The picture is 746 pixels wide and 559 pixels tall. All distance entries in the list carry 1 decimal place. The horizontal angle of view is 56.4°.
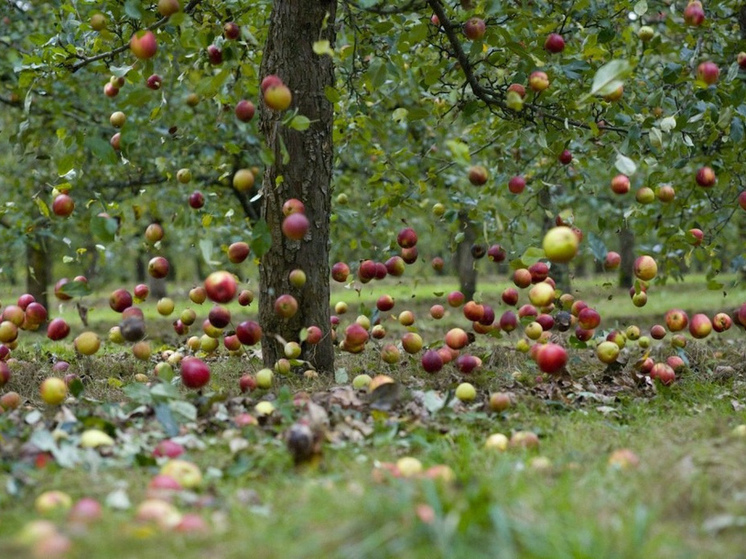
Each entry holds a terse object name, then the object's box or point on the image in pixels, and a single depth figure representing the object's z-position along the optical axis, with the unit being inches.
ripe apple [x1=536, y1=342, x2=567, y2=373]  145.3
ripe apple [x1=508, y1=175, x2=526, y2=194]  171.2
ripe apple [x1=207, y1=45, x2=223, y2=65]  157.0
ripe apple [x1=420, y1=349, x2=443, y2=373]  164.2
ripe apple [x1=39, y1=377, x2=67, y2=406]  132.1
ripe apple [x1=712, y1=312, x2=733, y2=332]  190.5
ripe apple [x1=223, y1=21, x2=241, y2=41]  156.6
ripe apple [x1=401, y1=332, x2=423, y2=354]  177.9
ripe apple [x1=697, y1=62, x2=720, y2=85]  161.8
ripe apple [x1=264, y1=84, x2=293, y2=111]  134.9
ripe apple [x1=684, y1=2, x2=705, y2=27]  164.1
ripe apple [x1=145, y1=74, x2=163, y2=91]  169.5
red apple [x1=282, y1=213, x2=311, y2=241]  136.4
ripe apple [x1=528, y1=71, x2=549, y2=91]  163.2
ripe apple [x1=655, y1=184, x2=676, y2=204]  186.4
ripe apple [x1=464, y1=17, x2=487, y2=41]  160.4
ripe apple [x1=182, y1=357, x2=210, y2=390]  145.0
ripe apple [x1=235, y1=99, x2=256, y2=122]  137.2
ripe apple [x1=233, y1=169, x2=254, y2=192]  140.2
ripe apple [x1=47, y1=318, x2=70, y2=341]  150.9
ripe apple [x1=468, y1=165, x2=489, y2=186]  141.1
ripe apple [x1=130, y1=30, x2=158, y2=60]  138.3
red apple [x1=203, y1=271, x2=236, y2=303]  135.3
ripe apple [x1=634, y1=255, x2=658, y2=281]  173.8
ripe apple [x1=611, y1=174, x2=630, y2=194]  169.2
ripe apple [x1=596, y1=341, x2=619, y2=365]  173.8
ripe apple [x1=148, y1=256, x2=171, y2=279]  156.7
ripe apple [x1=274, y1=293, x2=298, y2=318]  149.3
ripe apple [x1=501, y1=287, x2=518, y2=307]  185.5
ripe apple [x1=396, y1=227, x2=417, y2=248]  184.1
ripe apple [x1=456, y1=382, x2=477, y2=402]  148.3
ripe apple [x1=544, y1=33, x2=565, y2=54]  169.3
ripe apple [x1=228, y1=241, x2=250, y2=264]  146.5
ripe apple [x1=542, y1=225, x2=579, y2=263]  132.6
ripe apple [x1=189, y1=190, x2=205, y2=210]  174.2
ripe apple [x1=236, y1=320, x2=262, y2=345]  147.0
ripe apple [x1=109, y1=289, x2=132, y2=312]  155.4
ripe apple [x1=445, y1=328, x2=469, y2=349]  173.9
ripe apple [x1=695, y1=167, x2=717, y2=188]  183.0
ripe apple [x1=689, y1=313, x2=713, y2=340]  179.6
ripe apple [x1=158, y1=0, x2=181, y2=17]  142.4
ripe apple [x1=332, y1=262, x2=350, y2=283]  187.2
